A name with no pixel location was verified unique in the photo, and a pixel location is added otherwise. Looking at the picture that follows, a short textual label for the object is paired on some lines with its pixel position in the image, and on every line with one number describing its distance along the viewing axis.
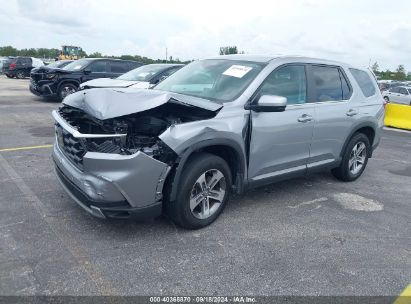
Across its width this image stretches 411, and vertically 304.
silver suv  3.43
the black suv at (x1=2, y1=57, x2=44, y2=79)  27.75
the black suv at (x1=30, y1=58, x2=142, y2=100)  13.77
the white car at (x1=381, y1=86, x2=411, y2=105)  22.69
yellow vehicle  45.60
